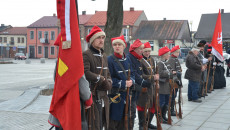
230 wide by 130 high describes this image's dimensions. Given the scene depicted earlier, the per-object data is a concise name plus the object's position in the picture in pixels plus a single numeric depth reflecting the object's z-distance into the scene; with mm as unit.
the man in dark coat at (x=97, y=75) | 4418
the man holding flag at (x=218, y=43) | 12352
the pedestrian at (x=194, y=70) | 9898
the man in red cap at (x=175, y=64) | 8297
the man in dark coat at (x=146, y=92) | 6312
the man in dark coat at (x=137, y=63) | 6023
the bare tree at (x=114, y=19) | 10547
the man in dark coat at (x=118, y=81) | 5219
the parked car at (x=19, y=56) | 59944
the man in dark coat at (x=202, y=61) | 10781
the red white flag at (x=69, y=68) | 3646
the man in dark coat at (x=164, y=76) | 7361
